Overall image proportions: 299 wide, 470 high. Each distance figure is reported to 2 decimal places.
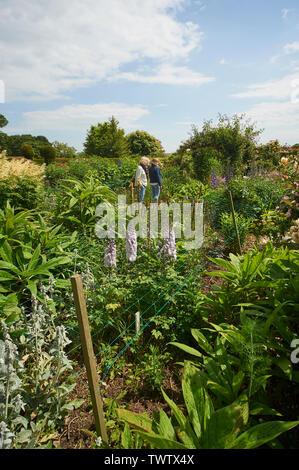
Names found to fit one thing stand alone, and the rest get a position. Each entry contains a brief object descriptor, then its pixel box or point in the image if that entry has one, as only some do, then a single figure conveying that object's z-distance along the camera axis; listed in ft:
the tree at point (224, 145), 41.22
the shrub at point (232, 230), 14.34
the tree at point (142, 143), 135.95
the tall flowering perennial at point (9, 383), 4.29
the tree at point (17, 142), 178.88
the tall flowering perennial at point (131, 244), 8.54
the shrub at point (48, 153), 95.91
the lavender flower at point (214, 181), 27.50
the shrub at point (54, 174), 39.87
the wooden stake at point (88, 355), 4.09
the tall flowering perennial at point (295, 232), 6.78
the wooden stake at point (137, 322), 6.97
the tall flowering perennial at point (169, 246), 8.68
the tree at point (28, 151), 117.50
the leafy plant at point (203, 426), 4.03
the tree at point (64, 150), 137.08
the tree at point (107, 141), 109.50
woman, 23.31
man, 24.56
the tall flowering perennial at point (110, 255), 8.36
